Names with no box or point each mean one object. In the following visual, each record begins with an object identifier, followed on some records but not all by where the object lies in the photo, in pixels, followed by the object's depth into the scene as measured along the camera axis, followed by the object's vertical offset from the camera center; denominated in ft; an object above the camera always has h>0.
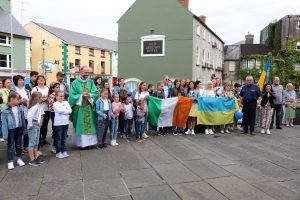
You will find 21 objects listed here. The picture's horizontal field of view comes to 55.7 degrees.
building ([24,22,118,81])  131.85 +14.73
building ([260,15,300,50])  135.54 +25.34
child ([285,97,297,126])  39.64 -3.97
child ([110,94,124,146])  25.64 -3.67
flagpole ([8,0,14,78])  96.22 +8.94
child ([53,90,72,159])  21.38 -3.24
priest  23.66 -2.62
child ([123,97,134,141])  27.61 -3.31
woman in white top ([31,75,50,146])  22.30 -0.98
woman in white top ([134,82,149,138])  29.09 -1.41
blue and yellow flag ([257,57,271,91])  40.60 +0.79
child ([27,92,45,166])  19.49 -3.19
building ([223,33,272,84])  142.51 +11.60
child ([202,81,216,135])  32.19 -1.30
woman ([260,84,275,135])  32.94 -2.98
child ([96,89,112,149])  24.25 -3.00
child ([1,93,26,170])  18.99 -3.20
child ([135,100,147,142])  27.61 -3.77
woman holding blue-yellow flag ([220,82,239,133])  33.27 -1.43
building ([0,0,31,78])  99.91 +11.89
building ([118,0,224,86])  78.07 +11.19
